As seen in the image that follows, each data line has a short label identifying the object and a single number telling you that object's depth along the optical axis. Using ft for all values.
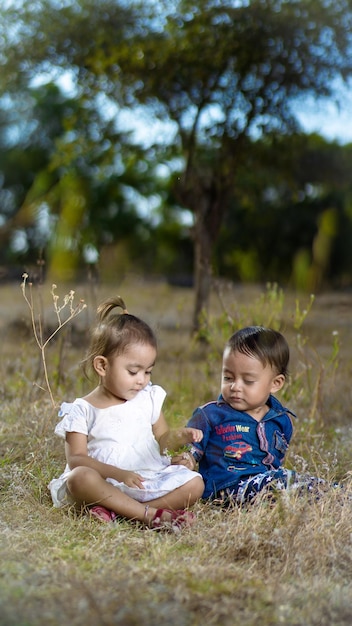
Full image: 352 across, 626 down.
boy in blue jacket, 10.99
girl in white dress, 10.12
